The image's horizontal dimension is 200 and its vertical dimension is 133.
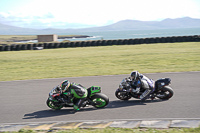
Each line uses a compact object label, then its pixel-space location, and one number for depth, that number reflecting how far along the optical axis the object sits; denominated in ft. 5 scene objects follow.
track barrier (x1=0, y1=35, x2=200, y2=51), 239.50
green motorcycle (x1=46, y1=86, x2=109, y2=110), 57.47
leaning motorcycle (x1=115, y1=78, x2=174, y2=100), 61.77
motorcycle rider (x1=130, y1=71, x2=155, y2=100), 60.85
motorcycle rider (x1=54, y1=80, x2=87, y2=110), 56.49
